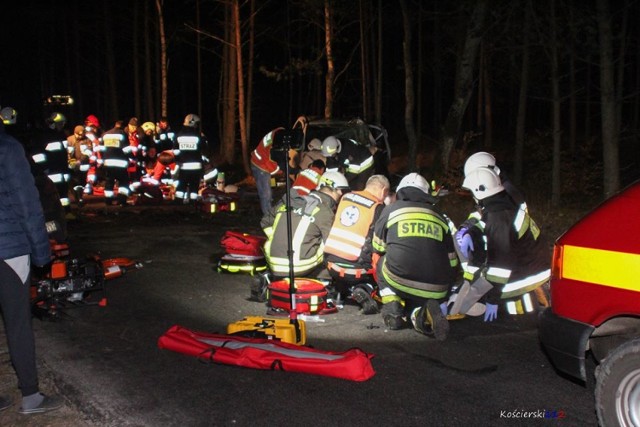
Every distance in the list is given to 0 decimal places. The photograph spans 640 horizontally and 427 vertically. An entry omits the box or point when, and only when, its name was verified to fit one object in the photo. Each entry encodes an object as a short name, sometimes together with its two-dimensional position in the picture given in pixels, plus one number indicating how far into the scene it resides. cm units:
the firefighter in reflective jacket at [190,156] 1466
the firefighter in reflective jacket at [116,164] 1560
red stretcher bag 517
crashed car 1661
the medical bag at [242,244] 884
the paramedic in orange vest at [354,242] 743
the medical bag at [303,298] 698
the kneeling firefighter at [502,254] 654
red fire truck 381
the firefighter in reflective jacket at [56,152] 1268
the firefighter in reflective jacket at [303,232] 761
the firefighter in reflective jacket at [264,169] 1209
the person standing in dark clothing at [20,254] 454
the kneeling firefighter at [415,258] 649
